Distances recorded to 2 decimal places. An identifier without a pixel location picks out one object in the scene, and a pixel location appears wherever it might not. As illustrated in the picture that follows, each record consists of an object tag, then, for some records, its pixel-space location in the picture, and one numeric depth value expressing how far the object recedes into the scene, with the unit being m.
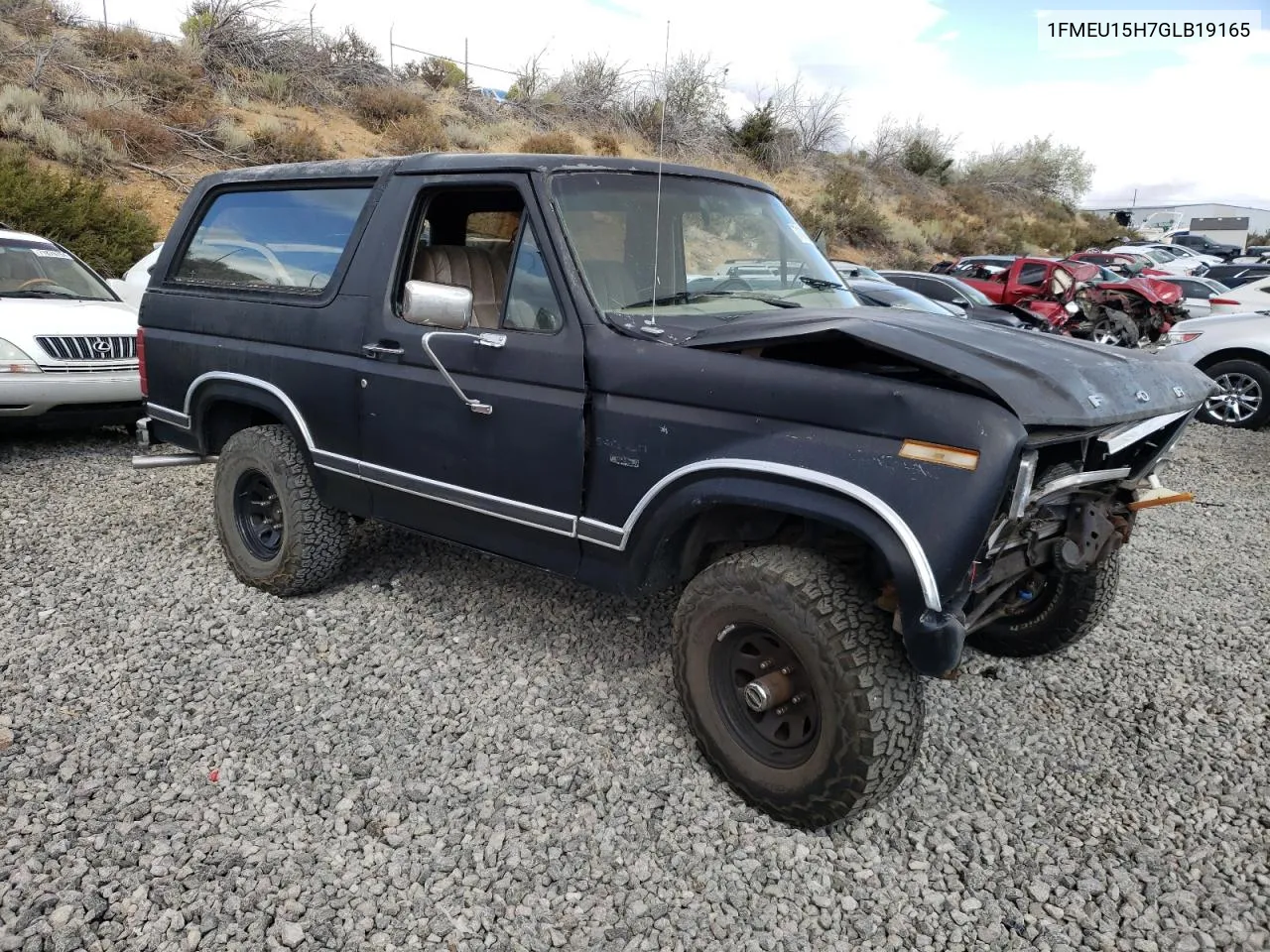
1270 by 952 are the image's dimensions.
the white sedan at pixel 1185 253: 31.81
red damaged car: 13.29
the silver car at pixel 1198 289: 17.52
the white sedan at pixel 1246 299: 10.23
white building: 60.22
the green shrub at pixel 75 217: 11.79
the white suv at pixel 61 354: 6.43
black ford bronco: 2.48
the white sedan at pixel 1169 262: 26.77
